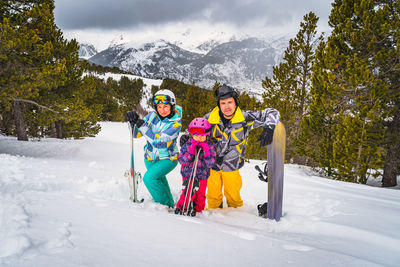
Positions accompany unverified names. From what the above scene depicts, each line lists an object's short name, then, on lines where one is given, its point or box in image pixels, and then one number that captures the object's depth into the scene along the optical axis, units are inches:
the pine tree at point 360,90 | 262.2
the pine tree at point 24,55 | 264.2
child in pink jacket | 114.2
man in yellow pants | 121.3
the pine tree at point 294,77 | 515.2
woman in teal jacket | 125.0
